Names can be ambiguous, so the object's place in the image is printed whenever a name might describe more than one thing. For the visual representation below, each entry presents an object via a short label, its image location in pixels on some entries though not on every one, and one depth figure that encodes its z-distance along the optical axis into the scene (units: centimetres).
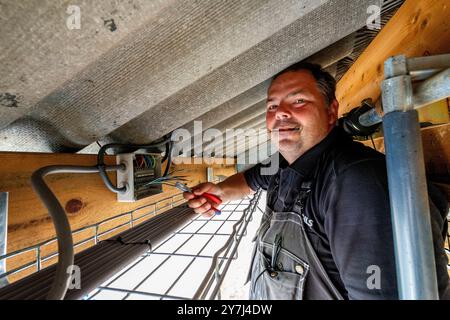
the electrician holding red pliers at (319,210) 38
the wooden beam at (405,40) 44
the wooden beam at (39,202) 50
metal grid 50
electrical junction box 77
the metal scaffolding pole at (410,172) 30
